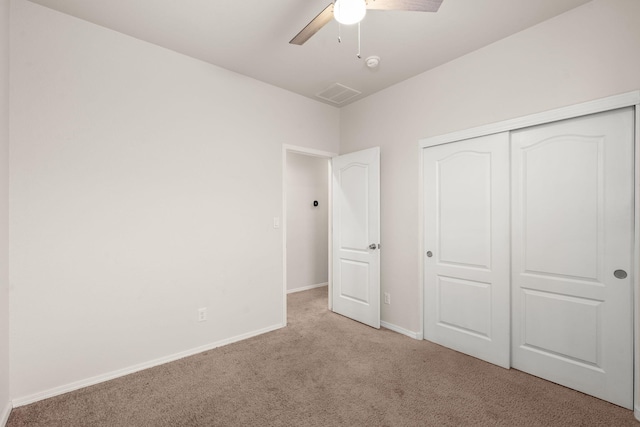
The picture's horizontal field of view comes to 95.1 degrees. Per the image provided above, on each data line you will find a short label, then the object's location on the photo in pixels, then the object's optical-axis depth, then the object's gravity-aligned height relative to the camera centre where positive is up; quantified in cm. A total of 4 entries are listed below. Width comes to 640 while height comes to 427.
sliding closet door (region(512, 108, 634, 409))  197 -31
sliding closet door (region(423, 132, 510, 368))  250 -32
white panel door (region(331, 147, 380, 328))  335 -28
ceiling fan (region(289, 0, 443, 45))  143 +107
